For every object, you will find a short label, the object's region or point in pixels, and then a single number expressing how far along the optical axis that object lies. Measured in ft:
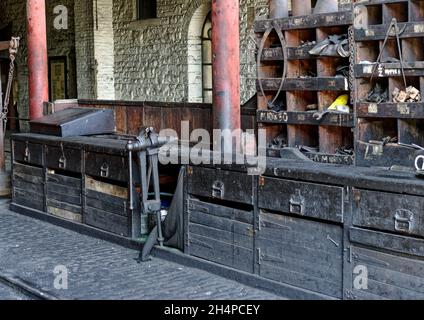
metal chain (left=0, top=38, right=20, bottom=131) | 29.85
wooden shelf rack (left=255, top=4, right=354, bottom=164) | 17.98
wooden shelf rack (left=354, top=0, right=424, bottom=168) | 15.99
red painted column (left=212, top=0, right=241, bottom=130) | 21.03
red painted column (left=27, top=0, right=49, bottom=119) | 28.71
